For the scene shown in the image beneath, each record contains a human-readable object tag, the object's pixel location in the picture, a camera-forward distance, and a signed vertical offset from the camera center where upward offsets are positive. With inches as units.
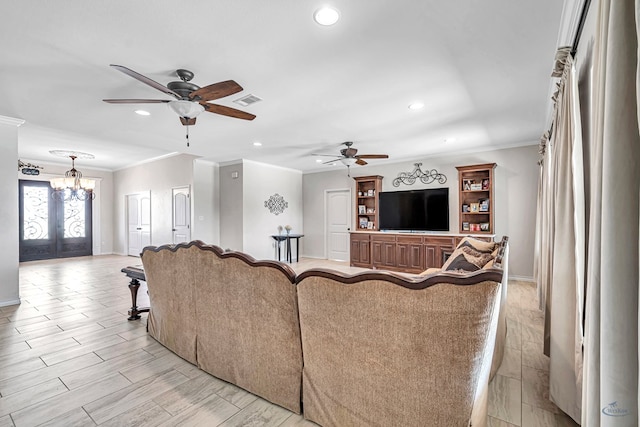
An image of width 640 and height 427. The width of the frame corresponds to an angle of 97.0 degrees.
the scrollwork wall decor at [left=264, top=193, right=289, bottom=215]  297.4 +8.9
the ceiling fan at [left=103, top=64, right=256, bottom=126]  95.8 +42.7
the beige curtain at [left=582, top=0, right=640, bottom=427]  32.6 -2.9
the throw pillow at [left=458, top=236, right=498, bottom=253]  121.1 -15.6
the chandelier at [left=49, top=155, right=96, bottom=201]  273.0 +27.5
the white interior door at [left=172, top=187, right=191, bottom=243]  276.1 -1.9
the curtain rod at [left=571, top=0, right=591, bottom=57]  67.6 +47.6
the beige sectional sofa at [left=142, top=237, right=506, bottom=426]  49.0 -26.5
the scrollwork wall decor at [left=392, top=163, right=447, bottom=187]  247.4 +31.3
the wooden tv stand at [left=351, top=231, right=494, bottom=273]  221.5 -32.2
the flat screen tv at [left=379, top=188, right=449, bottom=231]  241.6 +1.4
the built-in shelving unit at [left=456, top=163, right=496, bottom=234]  220.8 +10.4
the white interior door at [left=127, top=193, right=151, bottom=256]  320.5 -9.9
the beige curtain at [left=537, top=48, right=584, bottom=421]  64.8 -11.9
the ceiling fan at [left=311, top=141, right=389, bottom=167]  203.6 +40.9
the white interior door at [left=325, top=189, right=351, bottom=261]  304.3 -12.0
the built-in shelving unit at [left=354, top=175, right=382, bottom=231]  276.4 +10.4
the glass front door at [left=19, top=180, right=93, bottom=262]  297.9 -11.8
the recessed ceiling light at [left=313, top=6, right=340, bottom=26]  74.4 +53.0
